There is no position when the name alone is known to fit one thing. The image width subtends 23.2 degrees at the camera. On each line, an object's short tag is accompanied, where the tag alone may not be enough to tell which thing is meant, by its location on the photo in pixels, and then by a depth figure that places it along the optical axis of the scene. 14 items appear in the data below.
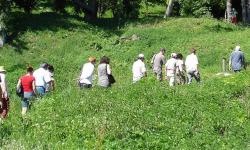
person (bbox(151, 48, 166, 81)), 25.12
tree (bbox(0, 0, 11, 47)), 39.94
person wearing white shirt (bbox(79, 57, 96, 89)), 20.94
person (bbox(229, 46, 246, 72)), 25.59
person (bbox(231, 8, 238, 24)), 47.64
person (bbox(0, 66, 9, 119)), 17.42
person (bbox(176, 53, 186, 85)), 24.84
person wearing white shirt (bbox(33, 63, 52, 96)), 21.19
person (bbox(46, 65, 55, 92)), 21.75
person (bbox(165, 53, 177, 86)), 24.09
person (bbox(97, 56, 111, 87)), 20.83
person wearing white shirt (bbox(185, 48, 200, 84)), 24.83
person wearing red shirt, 19.66
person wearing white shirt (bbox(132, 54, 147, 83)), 23.39
